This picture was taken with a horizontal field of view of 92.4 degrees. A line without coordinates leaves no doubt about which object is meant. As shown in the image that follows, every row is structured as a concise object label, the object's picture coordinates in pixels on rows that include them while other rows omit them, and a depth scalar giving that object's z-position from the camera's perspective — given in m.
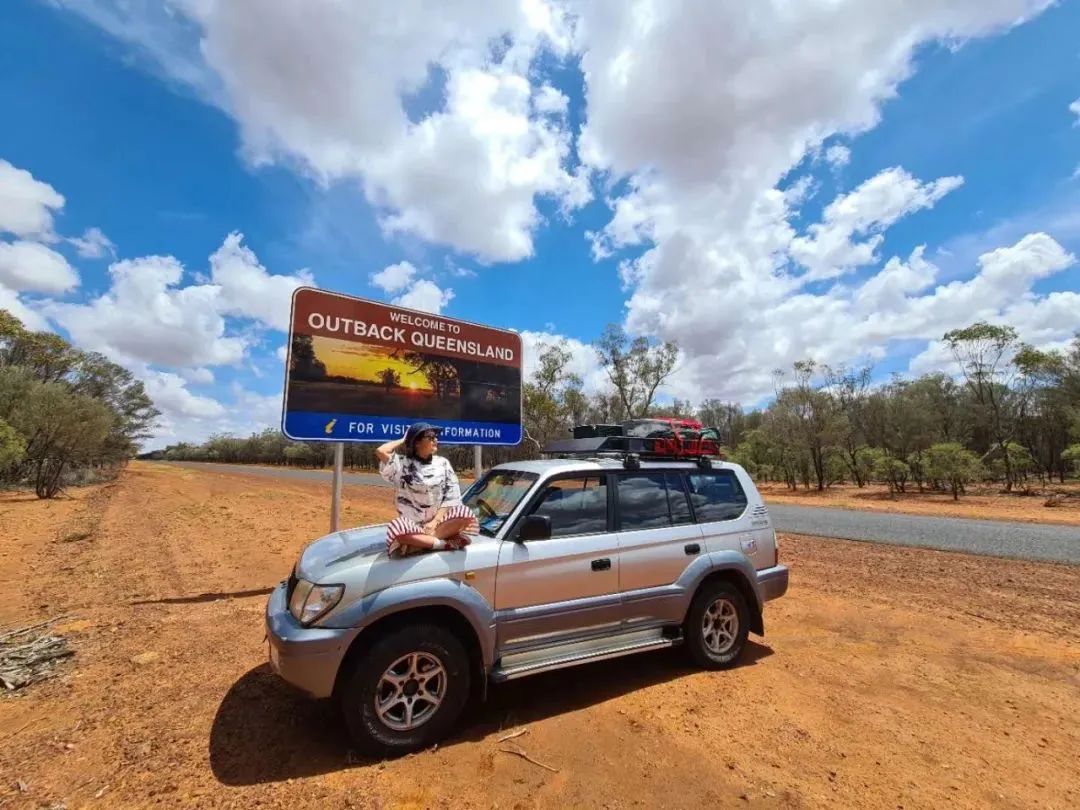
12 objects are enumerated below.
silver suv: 3.09
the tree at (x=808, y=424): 32.19
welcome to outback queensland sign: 6.75
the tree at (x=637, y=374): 43.00
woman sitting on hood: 3.49
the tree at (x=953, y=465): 23.42
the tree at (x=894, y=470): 27.70
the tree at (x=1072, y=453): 21.58
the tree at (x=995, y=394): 28.50
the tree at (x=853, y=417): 35.06
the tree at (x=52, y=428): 21.30
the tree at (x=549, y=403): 39.44
